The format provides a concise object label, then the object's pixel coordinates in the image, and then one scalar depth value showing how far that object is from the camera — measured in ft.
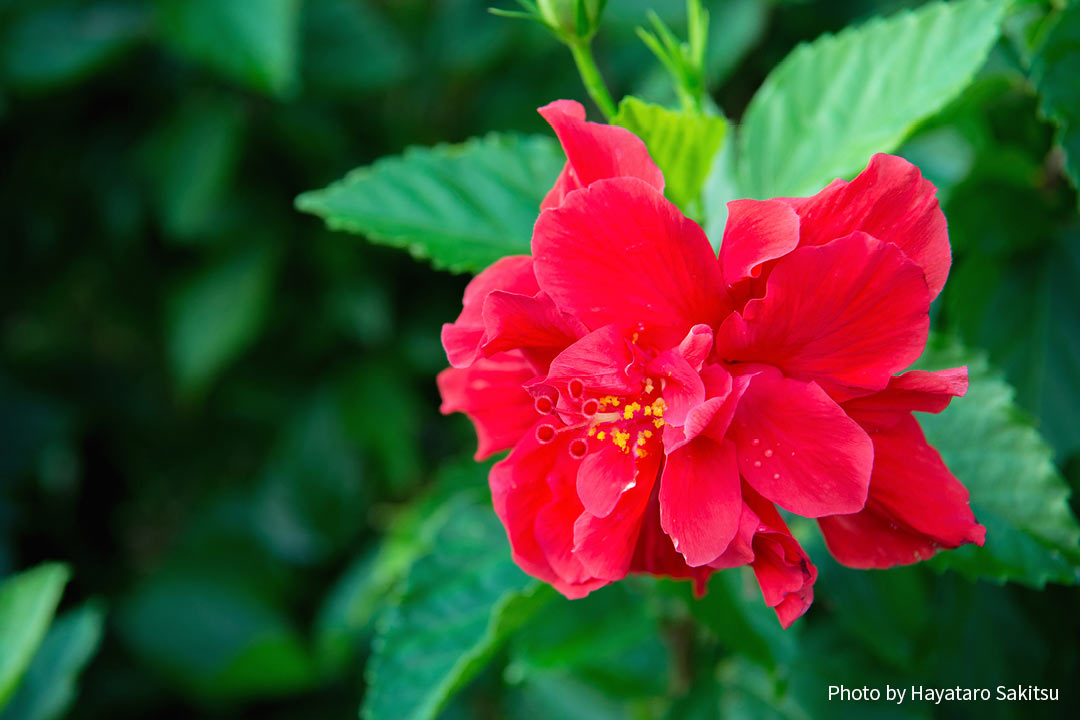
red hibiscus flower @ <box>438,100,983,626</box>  1.41
